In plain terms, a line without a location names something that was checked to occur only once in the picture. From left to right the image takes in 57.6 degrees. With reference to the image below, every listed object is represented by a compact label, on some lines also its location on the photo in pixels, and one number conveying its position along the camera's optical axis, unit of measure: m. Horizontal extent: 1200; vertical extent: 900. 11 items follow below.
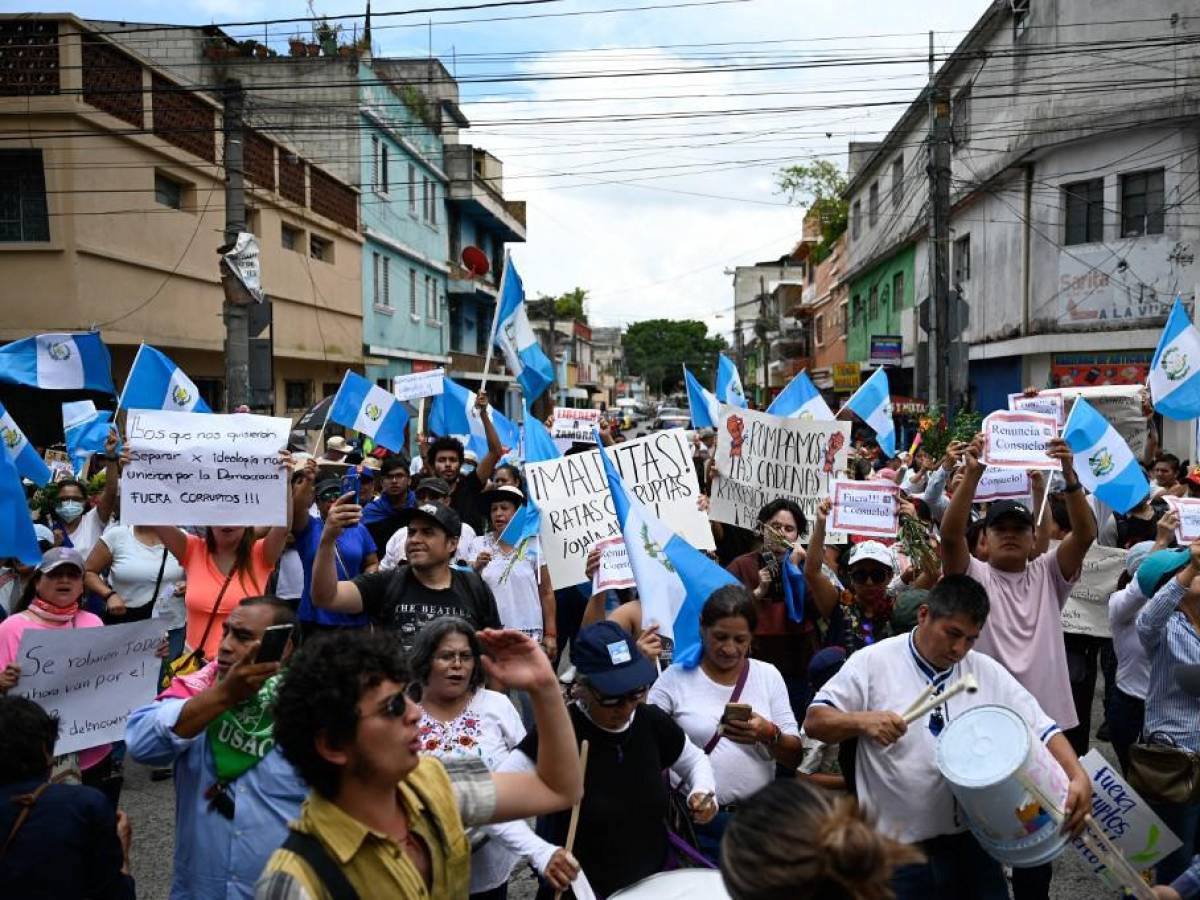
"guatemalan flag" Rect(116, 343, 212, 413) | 7.72
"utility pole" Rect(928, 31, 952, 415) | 15.38
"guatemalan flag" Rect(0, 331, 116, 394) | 8.85
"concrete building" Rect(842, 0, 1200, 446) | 19.42
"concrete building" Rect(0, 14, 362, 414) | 15.81
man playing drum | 3.56
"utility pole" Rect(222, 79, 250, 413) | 13.02
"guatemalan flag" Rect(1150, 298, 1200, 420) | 8.63
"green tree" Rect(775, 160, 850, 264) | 45.38
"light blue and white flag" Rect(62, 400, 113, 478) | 11.09
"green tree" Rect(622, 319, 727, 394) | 119.50
